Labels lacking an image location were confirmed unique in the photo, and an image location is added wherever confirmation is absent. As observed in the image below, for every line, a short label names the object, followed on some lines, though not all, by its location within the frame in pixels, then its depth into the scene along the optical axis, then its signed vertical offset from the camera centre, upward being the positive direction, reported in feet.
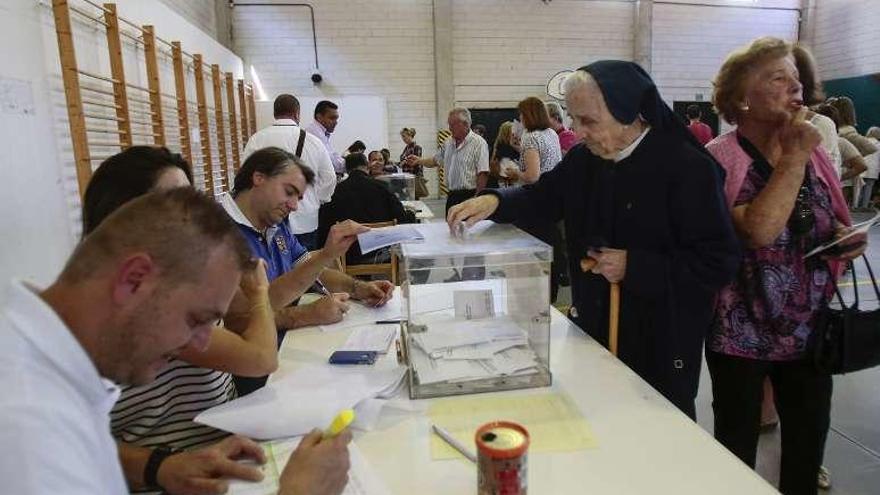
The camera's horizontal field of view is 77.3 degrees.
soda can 2.50 -1.44
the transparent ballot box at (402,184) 17.16 -1.21
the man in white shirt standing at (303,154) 12.12 -0.13
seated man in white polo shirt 1.79 -0.65
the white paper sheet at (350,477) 2.91 -1.78
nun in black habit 4.20 -0.68
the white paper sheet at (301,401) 3.46 -1.69
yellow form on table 3.33 -1.80
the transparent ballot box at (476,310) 4.06 -1.45
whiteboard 26.48 +1.21
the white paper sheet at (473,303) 4.97 -1.43
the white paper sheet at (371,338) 4.78 -1.72
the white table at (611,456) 2.93 -1.80
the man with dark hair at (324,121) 15.33 +0.75
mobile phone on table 4.51 -1.70
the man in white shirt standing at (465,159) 15.30 -0.42
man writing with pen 5.60 -1.04
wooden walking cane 4.35 -1.38
